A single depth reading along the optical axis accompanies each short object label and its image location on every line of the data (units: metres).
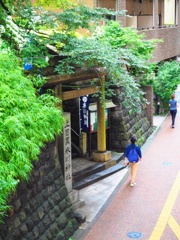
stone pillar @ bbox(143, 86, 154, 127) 17.58
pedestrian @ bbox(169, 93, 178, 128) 18.14
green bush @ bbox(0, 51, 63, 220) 5.88
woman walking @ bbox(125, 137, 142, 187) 11.21
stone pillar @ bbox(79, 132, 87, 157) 13.07
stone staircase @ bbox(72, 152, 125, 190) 11.45
